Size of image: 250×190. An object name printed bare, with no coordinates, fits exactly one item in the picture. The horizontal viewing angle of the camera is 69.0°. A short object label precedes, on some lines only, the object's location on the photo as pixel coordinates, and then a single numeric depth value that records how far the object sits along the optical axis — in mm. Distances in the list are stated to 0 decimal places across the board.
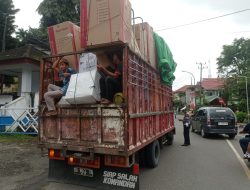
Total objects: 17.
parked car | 9064
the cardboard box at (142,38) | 4418
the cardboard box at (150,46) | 4707
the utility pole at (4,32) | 17745
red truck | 3264
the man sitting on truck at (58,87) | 3680
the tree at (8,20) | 18827
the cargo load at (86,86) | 3354
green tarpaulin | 4991
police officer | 7526
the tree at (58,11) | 14655
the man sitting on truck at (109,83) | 3493
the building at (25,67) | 9279
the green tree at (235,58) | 34229
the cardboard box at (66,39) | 4215
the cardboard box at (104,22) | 3555
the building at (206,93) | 30332
